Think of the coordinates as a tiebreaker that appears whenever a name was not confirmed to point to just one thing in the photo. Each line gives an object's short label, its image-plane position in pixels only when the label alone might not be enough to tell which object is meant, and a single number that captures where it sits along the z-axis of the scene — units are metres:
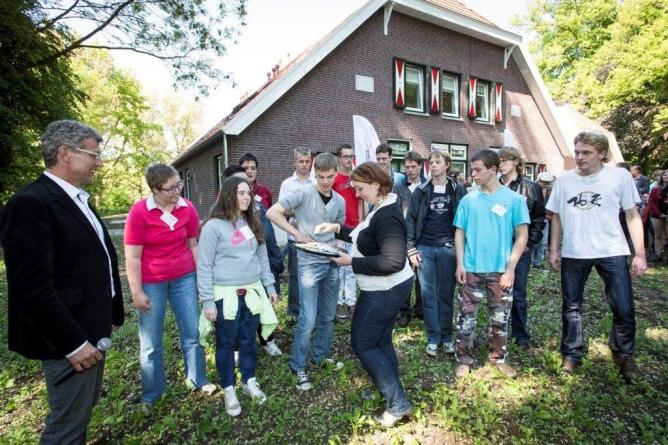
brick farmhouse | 10.59
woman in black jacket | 2.38
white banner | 7.09
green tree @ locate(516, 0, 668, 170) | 16.86
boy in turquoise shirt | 3.25
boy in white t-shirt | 3.20
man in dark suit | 1.70
